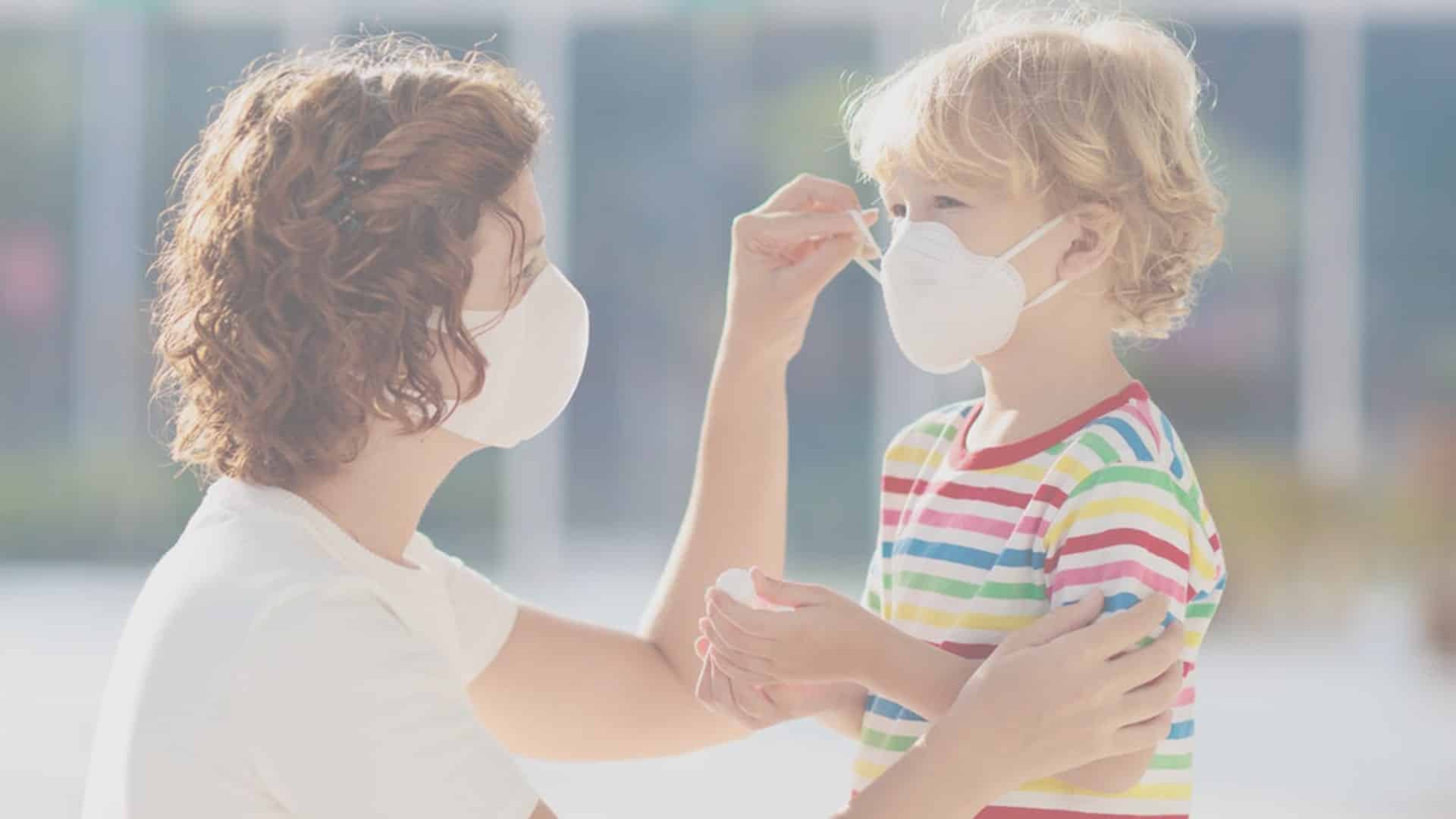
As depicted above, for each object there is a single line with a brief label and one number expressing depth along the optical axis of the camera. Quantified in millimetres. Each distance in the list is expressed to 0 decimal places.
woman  2098
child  2128
